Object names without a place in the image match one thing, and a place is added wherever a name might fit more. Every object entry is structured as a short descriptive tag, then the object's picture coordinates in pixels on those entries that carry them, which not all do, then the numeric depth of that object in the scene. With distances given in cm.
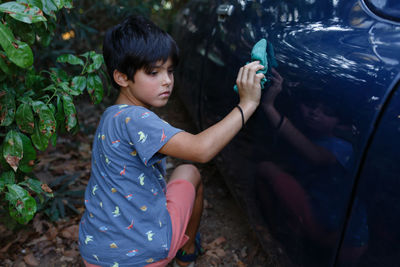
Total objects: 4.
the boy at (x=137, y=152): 138
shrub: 144
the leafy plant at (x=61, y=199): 237
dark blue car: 95
